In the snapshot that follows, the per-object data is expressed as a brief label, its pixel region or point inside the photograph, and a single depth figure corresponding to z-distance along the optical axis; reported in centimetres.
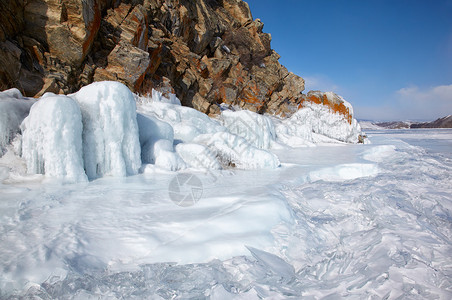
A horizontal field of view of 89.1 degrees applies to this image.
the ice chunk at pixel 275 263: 190
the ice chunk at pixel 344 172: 608
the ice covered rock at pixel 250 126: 1275
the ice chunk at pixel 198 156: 651
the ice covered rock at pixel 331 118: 1995
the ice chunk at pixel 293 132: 1616
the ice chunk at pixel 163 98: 1224
